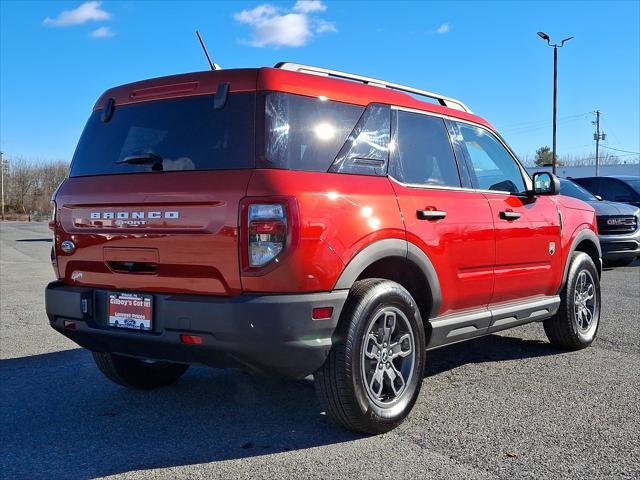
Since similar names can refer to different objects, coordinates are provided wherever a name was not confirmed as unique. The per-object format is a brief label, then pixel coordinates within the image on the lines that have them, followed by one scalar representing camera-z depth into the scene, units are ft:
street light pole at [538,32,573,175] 98.31
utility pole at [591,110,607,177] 239.91
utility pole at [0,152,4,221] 298.04
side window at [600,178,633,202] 46.21
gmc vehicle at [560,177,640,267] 39.09
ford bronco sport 10.66
